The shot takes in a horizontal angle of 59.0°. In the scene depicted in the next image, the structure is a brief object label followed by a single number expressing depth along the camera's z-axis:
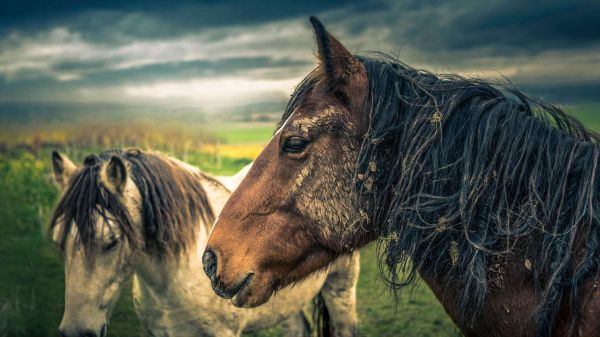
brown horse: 2.22
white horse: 3.98
